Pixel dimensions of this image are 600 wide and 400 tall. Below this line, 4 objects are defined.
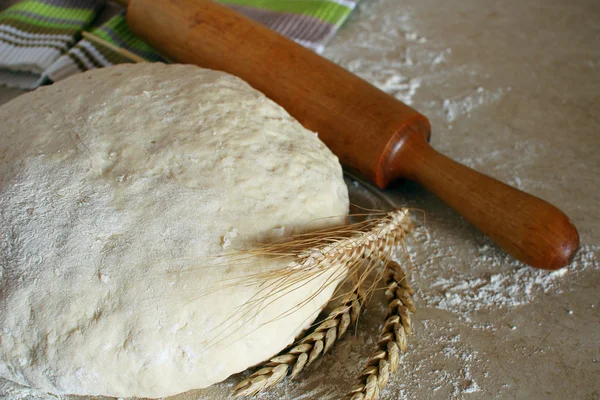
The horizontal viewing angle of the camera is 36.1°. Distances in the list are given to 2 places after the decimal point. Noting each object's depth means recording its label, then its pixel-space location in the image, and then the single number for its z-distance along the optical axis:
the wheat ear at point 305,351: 0.47
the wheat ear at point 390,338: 0.46
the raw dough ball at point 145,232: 0.45
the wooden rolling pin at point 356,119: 0.53
